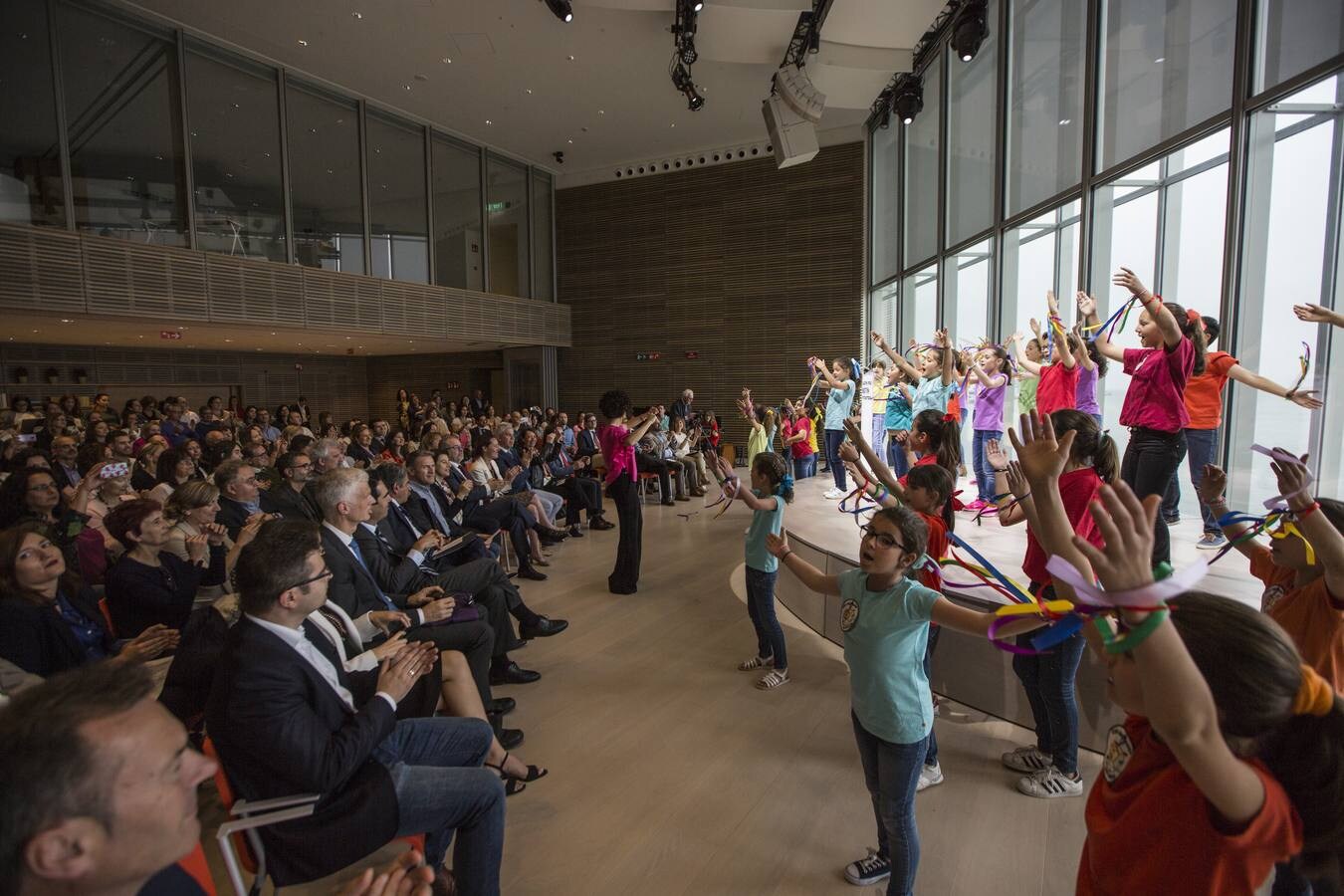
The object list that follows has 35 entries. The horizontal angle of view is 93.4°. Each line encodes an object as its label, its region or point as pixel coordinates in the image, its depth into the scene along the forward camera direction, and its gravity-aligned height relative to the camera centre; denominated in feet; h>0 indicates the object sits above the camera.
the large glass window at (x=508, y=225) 48.52 +13.72
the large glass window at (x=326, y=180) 35.68 +12.91
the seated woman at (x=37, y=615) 7.45 -2.53
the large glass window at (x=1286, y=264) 11.89 +2.61
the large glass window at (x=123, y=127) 27.02 +12.35
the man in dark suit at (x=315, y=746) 5.41 -3.03
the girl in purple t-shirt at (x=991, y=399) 18.58 -0.08
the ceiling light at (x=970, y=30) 22.70 +13.33
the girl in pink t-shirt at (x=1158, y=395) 11.34 +0.00
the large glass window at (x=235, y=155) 31.19 +12.68
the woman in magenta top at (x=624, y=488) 17.47 -2.44
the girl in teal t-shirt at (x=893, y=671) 6.46 -2.90
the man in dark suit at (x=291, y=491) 13.44 -2.00
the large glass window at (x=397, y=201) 40.09 +13.06
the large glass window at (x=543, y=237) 52.49 +13.64
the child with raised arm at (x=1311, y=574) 5.04 -1.57
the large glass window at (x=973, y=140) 24.41 +10.62
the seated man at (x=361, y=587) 9.21 -2.75
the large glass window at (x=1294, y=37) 11.26 +6.68
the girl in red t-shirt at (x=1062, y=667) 8.17 -3.69
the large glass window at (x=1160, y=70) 13.85 +7.83
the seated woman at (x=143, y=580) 9.40 -2.65
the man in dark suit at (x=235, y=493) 12.91 -1.87
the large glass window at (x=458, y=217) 44.21 +13.18
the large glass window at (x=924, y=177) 30.71 +11.35
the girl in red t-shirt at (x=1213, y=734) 2.93 -1.63
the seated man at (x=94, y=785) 2.79 -1.80
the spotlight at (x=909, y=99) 29.60 +14.06
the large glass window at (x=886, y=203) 37.63 +12.05
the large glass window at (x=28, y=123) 25.04 +11.29
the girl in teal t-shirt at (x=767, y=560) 11.81 -3.05
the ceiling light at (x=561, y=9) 25.70 +15.99
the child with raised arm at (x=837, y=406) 23.47 -0.33
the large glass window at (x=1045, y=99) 18.98 +9.62
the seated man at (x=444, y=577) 10.92 -3.32
